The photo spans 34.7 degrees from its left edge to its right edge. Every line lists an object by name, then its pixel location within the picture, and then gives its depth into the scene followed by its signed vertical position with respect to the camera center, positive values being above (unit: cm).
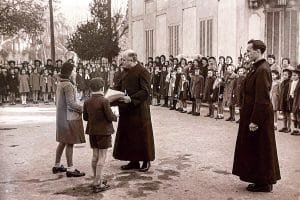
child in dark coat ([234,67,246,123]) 1199 +3
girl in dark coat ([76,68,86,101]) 2041 +18
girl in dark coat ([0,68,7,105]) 1858 +14
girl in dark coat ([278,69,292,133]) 1032 -27
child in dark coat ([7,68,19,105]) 1880 +14
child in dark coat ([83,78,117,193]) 582 -45
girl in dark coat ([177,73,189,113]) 1447 -20
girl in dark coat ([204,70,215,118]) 1319 -5
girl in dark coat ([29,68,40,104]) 1938 +14
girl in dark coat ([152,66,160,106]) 1691 +17
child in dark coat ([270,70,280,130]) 1072 -12
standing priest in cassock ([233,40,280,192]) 561 -56
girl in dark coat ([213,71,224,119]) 1298 -18
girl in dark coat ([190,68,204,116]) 1366 -6
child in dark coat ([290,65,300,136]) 984 -25
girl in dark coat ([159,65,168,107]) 1623 +9
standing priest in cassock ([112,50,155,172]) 675 -47
